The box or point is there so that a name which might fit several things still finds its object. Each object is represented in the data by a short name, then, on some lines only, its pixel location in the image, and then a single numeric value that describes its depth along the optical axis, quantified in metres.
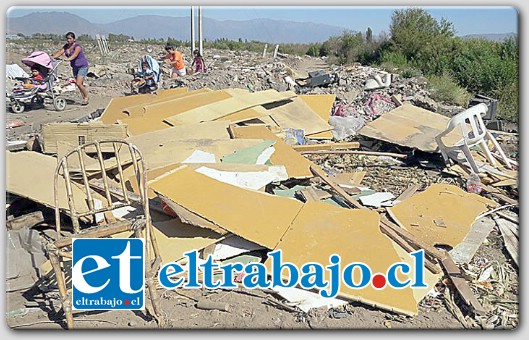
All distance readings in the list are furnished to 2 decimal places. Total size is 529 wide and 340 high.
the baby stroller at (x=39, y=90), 9.61
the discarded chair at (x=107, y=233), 3.08
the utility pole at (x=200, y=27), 16.06
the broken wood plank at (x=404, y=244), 3.84
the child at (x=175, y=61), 11.27
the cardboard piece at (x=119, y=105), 7.06
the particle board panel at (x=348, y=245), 3.50
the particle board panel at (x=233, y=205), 3.89
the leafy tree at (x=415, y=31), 20.64
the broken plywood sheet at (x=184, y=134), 5.75
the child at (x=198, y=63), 13.78
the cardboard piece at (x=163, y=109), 6.45
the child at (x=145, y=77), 9.72
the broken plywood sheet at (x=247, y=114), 6.81
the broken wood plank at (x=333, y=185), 4.74
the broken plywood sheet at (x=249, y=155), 5.24
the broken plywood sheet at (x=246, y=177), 4.67
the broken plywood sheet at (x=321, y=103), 8.13
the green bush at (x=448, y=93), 11.15
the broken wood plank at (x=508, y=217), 4.78
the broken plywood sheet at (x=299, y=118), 7.36
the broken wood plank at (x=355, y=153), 6.52
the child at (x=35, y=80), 9.69
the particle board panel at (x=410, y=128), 6.50
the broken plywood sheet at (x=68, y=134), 5.36
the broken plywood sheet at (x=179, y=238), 3.85
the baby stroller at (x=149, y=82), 9.70
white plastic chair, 5.66
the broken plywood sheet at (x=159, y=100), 6.92
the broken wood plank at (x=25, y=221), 4.12
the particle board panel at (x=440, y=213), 4.31
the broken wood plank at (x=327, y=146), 6.54
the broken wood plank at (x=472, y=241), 4.14
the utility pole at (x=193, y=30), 16.09
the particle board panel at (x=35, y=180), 4.17
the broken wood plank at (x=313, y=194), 4.72
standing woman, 9.81
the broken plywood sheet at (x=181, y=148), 5.21
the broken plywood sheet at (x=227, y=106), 6.64
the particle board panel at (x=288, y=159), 5.30
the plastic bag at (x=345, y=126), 7.61
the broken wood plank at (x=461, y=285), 3.50
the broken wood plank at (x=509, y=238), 4.26
